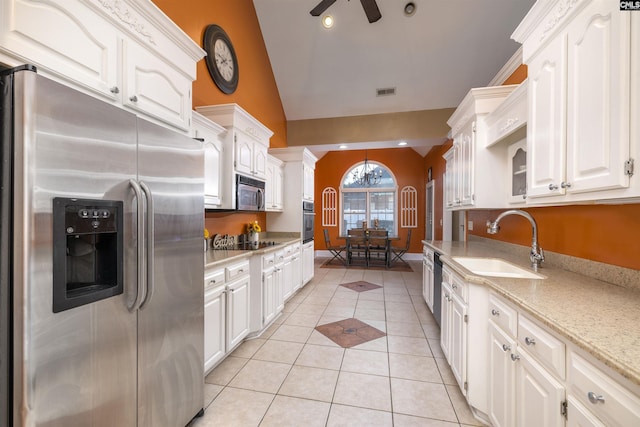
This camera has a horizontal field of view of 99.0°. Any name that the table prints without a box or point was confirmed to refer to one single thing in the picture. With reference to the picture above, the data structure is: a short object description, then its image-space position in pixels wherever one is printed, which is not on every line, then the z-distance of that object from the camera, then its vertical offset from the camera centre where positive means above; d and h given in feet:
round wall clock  10.06 +6.10
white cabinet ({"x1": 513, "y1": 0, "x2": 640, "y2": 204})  3.32 +1.67
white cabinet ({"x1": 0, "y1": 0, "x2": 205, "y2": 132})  3.39 +2.56
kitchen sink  7.40 -1.50
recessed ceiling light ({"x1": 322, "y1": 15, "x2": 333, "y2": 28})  12.59 +9.02
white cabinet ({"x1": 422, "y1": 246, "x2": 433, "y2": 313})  10.68 -2.65
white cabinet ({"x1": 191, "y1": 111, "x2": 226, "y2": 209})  8.01 +1.82
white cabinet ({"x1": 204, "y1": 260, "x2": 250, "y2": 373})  6.76 -2.69
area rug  20.88 -4.27
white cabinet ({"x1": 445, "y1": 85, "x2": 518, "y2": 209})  8.45 +1.83
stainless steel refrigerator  2.84 -0.66
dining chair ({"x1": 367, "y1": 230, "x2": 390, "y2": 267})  21.50 -2.43
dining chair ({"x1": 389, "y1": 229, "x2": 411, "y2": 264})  22.85 -3.21
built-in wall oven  15.28 -0.49
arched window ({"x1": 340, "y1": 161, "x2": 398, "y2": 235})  26.55 +1.39
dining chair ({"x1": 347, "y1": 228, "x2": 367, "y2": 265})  21.91 -2.36
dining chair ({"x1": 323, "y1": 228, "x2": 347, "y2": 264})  23.84 -3.35
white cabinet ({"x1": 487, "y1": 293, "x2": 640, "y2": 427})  2.54 -2.00
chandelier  25.72 +3.70
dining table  21.49 -2.63
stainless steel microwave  9.74 +0.72
